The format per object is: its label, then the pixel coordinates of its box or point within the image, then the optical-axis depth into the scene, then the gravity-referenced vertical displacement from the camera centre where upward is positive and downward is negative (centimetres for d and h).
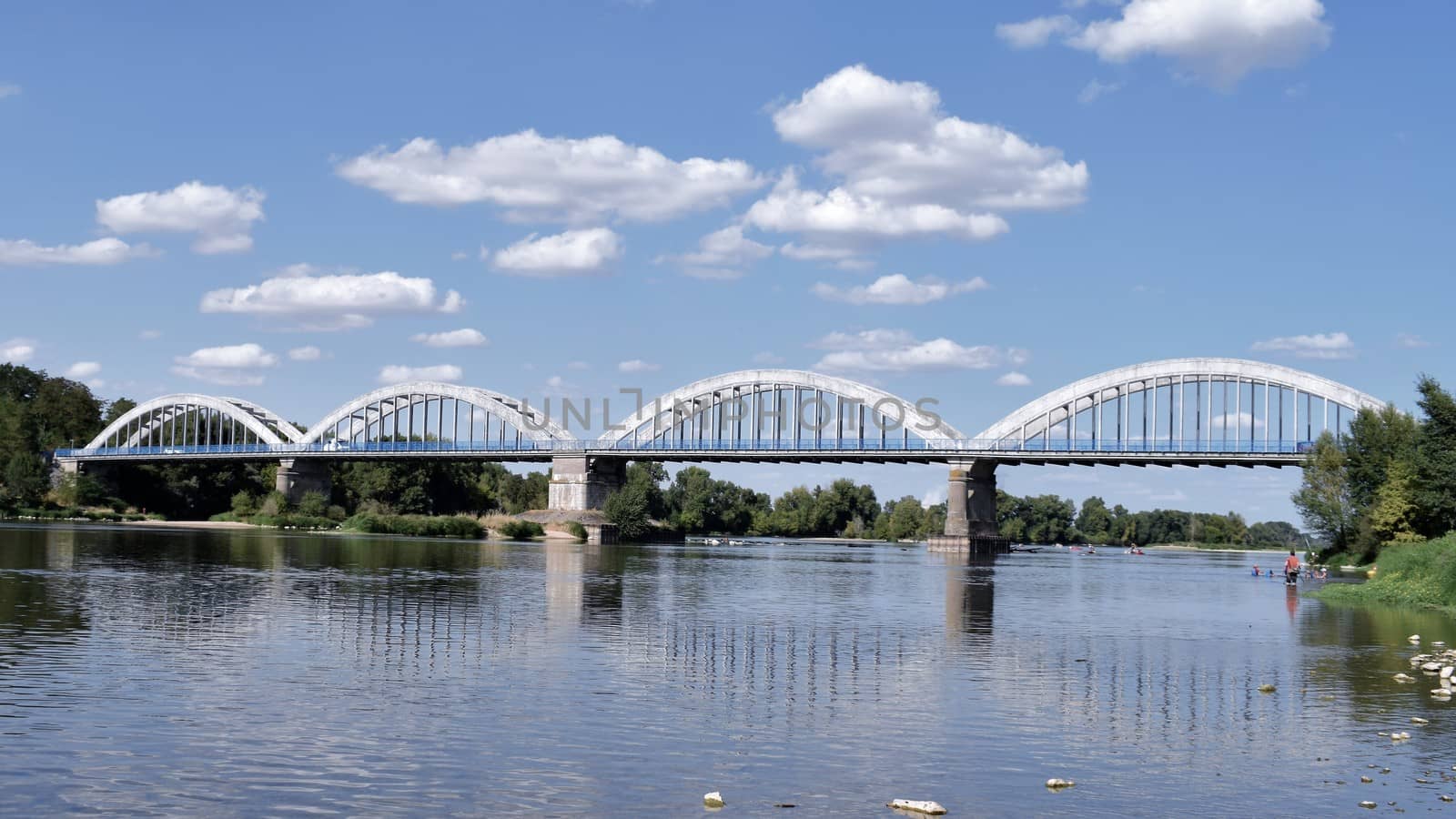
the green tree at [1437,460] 5606 +190
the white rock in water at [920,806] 1342 -302
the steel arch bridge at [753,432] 11688 +596
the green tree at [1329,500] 7694 +20
